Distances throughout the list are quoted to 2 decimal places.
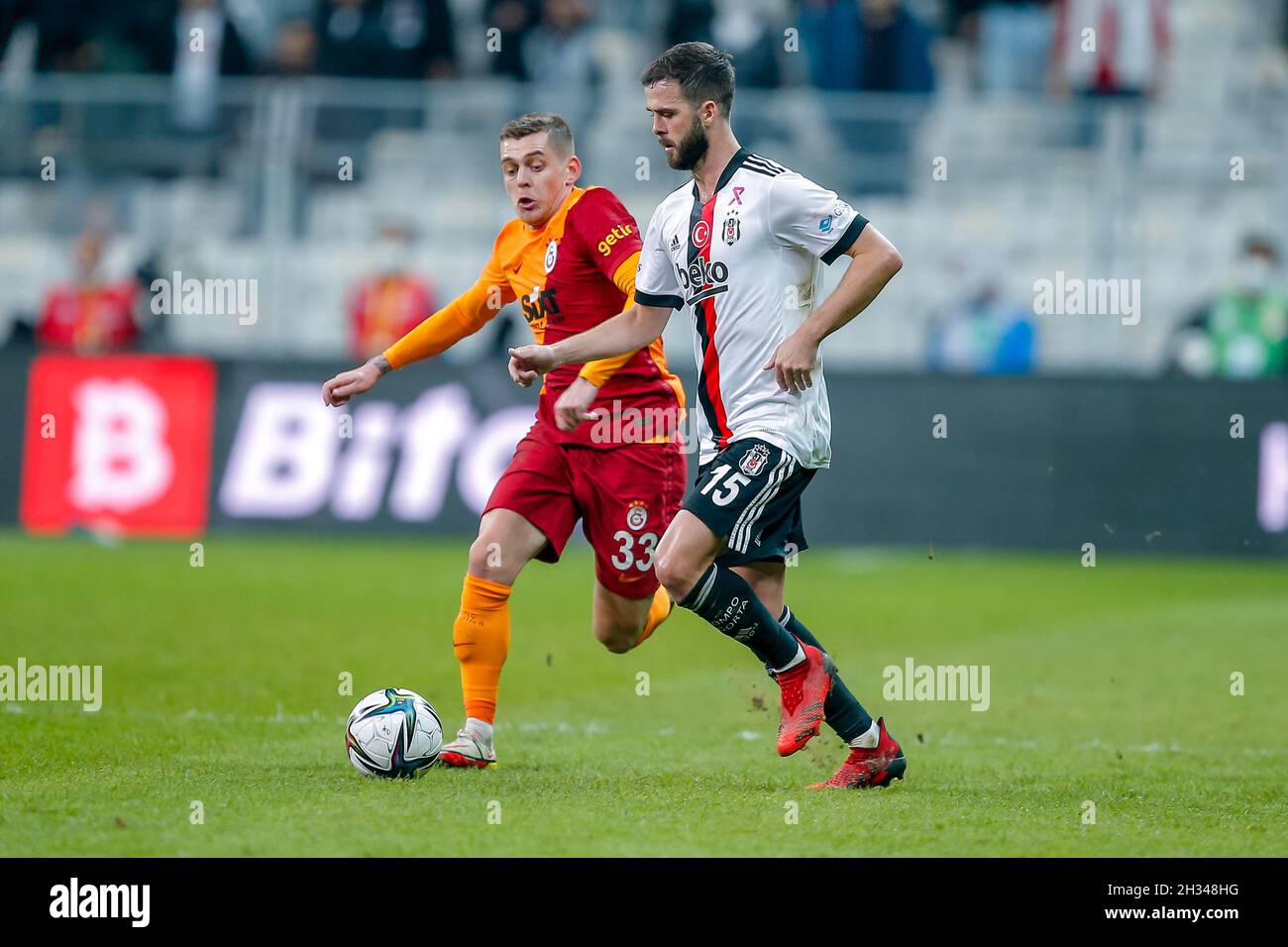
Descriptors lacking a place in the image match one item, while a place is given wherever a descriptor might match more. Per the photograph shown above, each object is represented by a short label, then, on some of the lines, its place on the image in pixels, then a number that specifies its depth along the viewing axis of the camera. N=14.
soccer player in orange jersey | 6.89
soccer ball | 6.27
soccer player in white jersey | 6.08
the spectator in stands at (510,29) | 17.78
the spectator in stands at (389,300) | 16.22
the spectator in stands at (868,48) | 17.77
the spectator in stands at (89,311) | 16.20
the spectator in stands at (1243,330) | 15.78
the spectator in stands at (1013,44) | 18.08
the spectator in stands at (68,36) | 18.52
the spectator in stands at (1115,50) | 16.69
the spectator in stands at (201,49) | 17.84
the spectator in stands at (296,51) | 17.33
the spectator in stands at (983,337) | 15.89
